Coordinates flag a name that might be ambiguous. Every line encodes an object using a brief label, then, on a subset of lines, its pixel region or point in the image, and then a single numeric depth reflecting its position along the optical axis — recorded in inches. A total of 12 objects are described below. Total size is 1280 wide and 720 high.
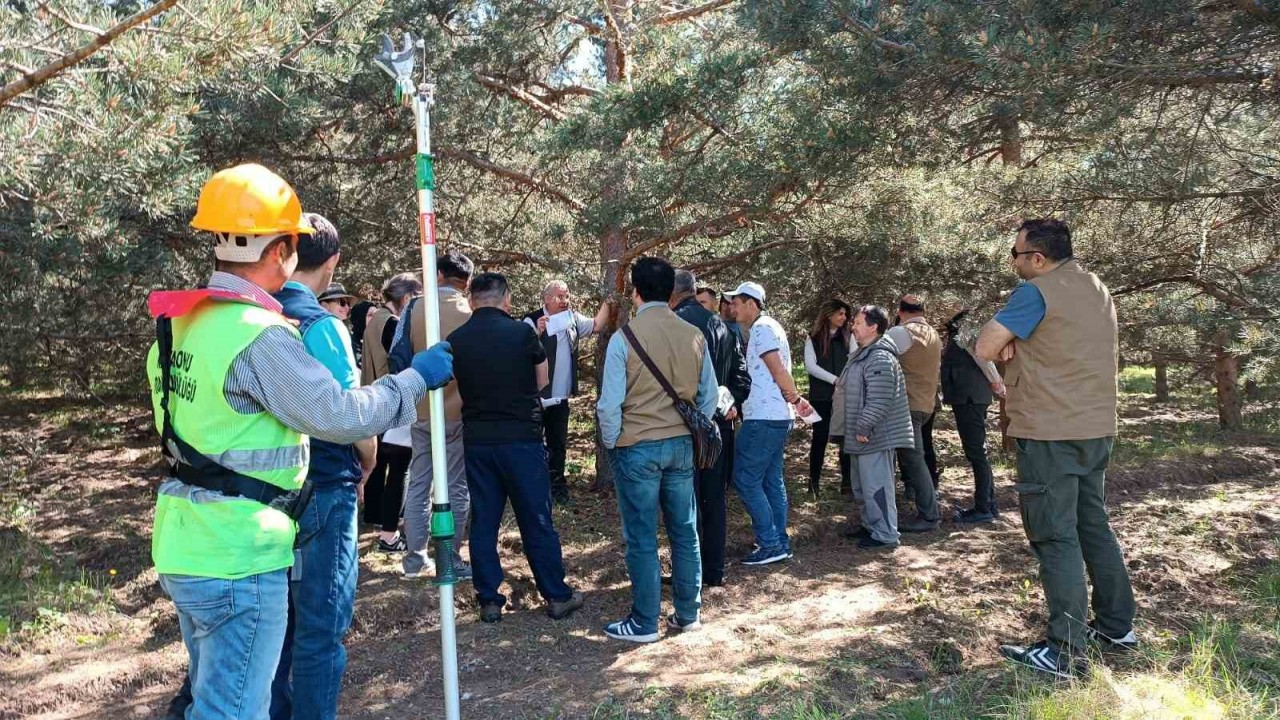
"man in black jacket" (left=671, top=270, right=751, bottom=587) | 224.5
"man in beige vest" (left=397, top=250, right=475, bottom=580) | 218.4
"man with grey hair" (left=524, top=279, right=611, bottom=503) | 274.4
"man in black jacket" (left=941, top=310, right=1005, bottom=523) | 299.9
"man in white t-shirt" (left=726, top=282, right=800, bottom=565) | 248.4
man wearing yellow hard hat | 95.7
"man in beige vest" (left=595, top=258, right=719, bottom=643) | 191.2
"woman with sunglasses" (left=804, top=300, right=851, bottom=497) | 329.7
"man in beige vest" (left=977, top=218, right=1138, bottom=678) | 164.4
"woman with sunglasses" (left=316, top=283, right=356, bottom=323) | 211.0
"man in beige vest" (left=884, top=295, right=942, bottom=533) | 284.5
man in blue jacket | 125.3
